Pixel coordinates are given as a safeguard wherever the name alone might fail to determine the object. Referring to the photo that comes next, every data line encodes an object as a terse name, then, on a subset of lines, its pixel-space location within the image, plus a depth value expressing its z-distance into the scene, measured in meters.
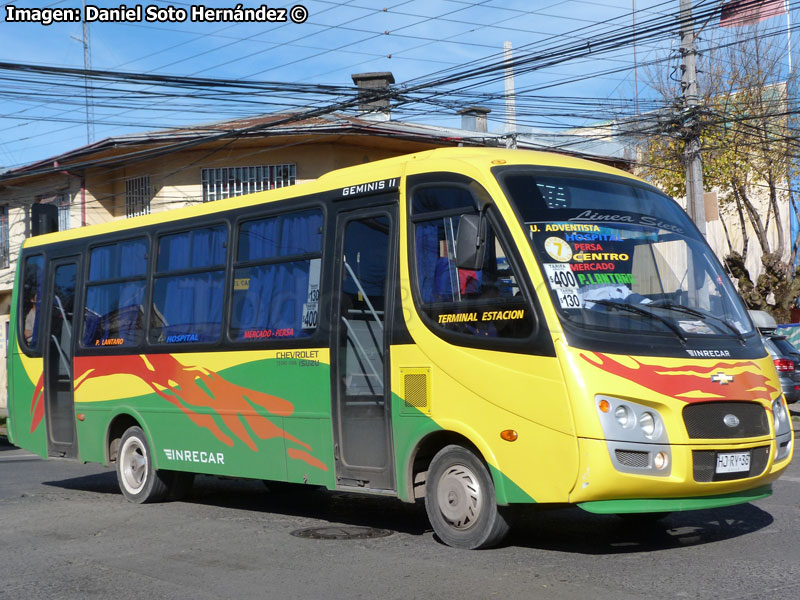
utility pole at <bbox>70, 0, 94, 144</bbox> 29.19
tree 28.67
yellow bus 6.88
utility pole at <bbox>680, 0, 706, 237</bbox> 19.61
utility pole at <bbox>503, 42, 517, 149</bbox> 15.11
